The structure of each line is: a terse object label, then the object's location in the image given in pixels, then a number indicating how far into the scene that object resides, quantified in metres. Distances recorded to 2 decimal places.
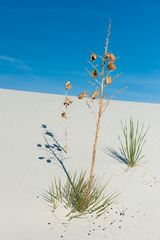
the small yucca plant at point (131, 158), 6.82
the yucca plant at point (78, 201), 4.84
